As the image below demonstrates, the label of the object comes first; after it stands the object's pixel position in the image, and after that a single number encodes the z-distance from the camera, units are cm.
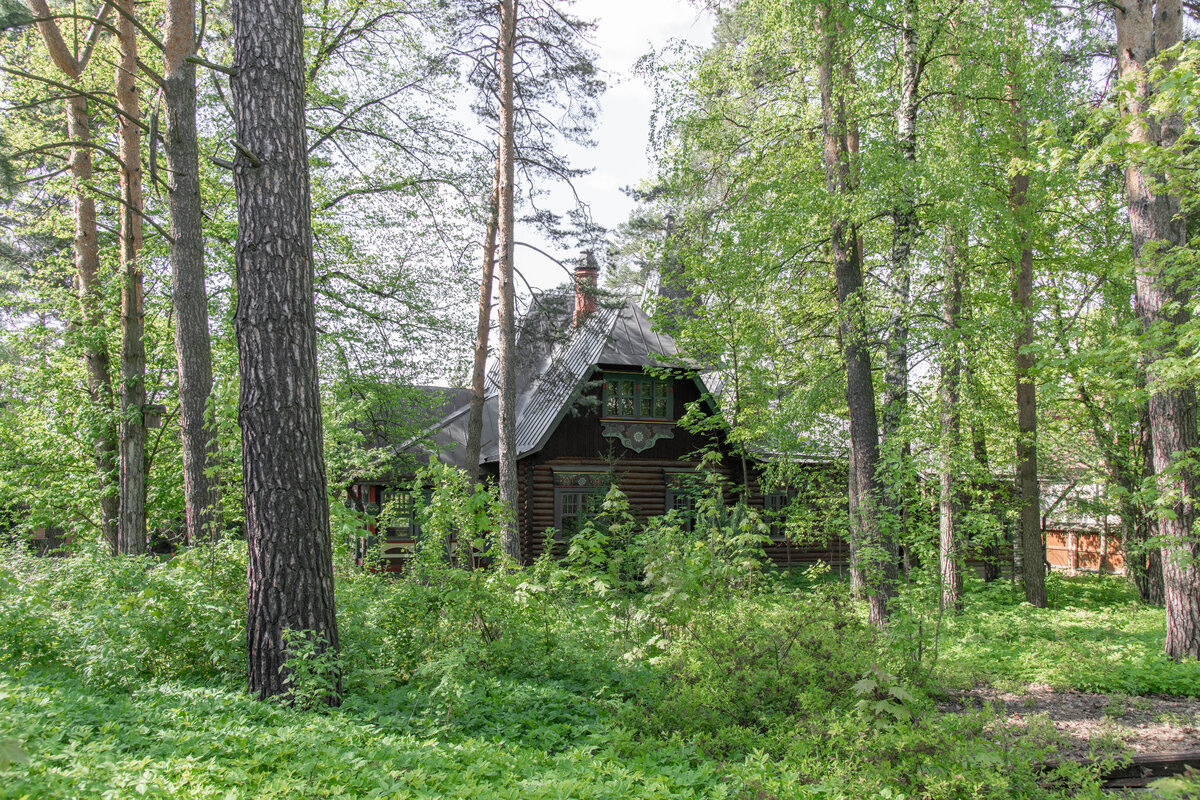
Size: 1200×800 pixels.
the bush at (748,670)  520
